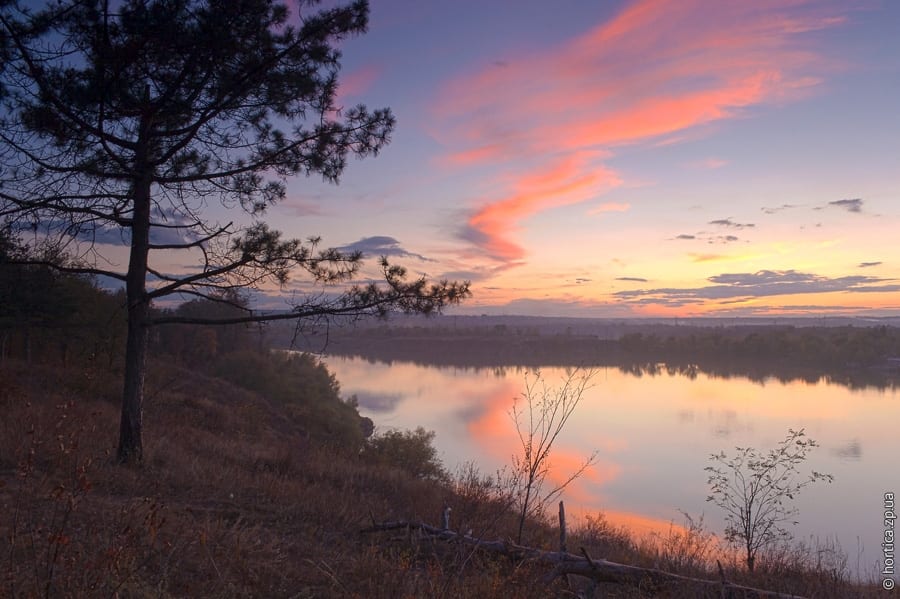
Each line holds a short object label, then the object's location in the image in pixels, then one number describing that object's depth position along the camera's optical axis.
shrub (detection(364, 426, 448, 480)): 20.22
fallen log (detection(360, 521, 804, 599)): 5.10
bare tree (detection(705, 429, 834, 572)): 8.77
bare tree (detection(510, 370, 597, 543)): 6.18
